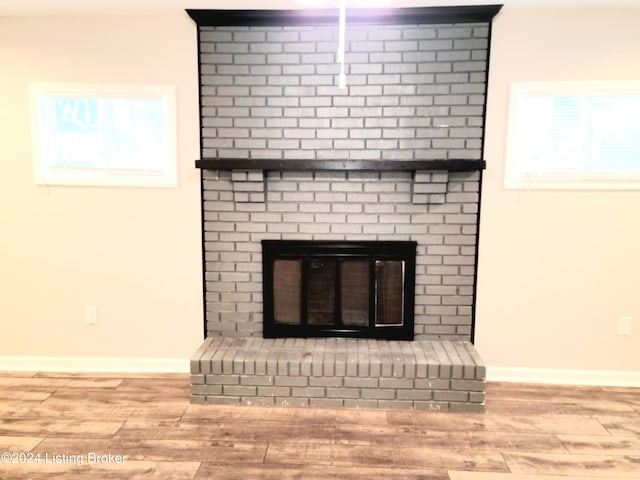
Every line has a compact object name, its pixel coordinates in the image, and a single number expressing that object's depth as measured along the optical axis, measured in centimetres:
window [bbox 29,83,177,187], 295
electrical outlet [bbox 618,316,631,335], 295
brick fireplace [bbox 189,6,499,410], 270
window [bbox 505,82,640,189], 283
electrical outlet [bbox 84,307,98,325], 312
